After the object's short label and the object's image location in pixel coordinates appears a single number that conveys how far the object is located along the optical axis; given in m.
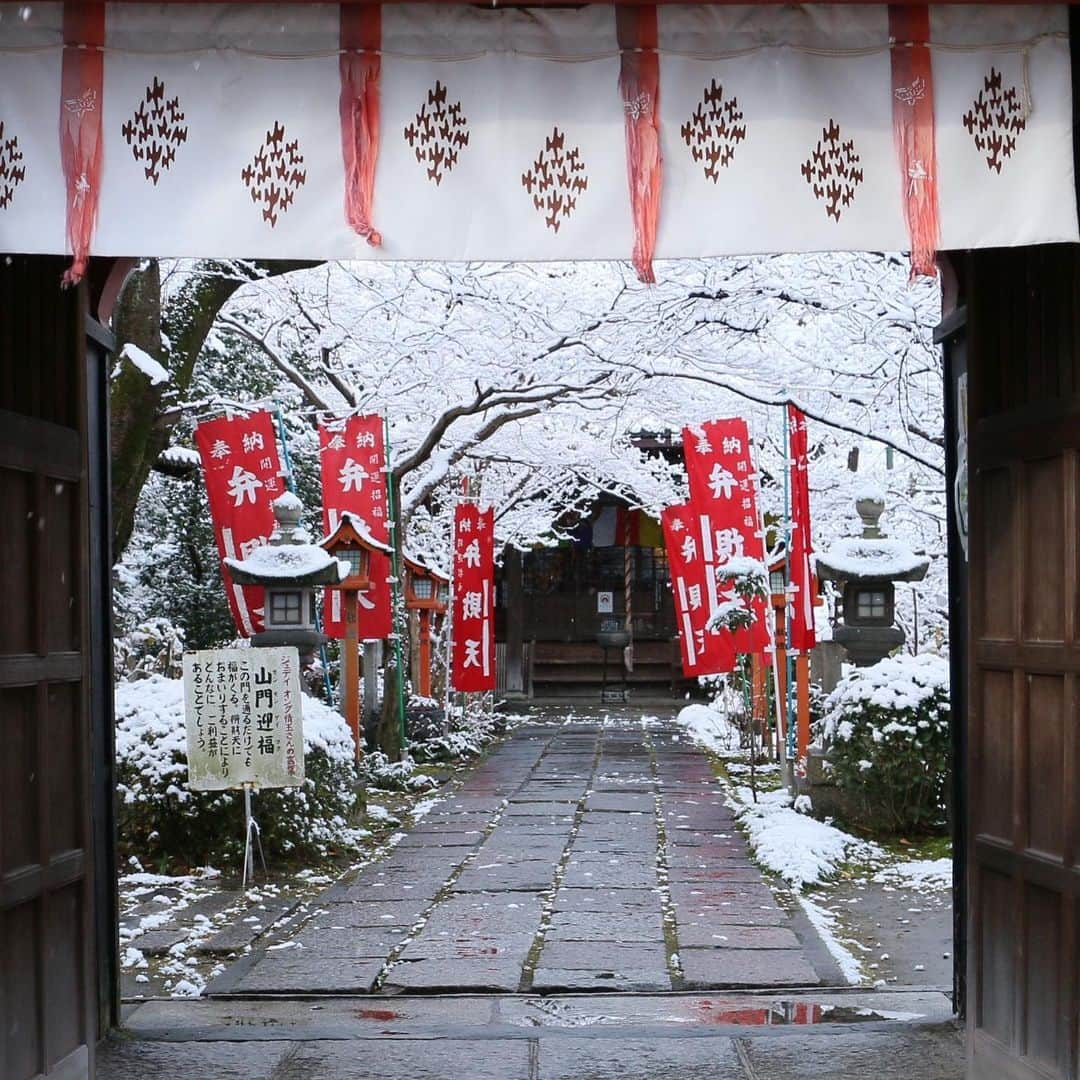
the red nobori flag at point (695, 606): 16.98
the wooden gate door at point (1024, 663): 4.39
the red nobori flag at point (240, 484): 14.00
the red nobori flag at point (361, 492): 15.30
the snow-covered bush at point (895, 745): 11.33
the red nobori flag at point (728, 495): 15.47
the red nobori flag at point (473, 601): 20.08
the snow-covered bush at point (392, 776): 15.87
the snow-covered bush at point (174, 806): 10.07
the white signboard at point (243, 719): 9.71
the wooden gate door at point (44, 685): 4.43
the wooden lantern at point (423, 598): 20.28
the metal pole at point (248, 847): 9.74
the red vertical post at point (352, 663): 14.97
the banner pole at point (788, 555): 13.71
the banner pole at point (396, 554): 17.08
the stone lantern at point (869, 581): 12.69
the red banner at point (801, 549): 13.38
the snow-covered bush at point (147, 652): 15.12
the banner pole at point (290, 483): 15.22
